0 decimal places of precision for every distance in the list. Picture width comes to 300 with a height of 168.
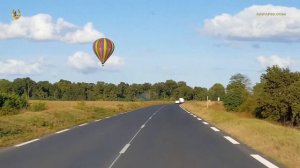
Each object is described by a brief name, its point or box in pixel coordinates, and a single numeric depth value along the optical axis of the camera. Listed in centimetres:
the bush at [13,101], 4009
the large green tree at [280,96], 4266
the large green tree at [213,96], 16802
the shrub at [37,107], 4181
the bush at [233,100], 7181
